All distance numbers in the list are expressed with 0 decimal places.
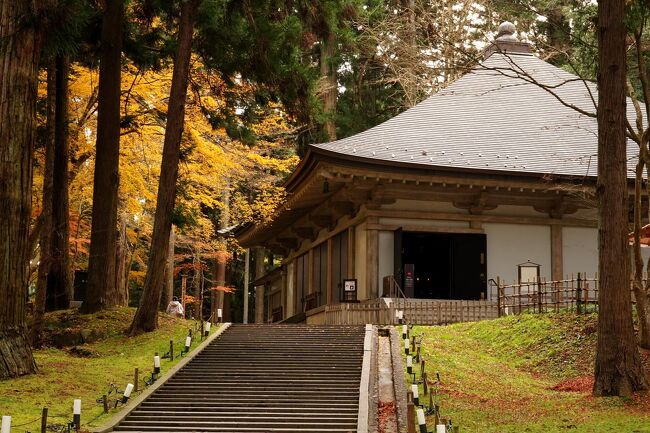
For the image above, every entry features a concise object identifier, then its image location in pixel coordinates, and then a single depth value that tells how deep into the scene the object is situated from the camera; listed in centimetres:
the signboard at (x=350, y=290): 2556
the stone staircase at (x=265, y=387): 1348
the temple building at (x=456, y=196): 2453
